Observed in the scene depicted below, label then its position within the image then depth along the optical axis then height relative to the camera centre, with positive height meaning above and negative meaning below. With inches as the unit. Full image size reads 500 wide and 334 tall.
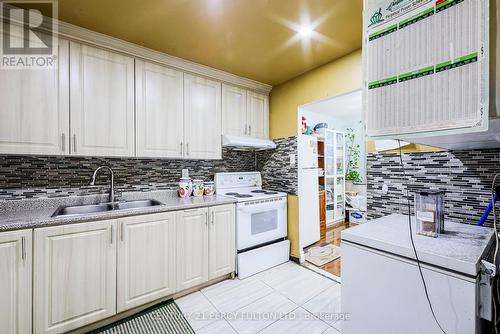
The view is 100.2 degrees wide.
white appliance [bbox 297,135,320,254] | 106.0 -12.9
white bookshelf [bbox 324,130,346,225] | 165.2 -7.9
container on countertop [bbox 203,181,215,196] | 102.1 -10.5
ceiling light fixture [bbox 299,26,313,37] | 67.4 +44.5
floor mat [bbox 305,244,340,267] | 105.0 -47.5
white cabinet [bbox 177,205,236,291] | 76.9 -30.7
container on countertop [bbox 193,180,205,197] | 98.7 -10.3
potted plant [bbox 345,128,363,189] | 179.9 +5.1
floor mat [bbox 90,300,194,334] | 61.8 -48.4
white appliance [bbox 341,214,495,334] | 27.4 -17.1
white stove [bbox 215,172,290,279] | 91.1 -27.5
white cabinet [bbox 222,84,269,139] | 104.6 +28.6
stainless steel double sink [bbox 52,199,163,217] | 72.1 -14.8
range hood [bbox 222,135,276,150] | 99.7 +11.9
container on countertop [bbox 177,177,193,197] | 94.1 -9.3
